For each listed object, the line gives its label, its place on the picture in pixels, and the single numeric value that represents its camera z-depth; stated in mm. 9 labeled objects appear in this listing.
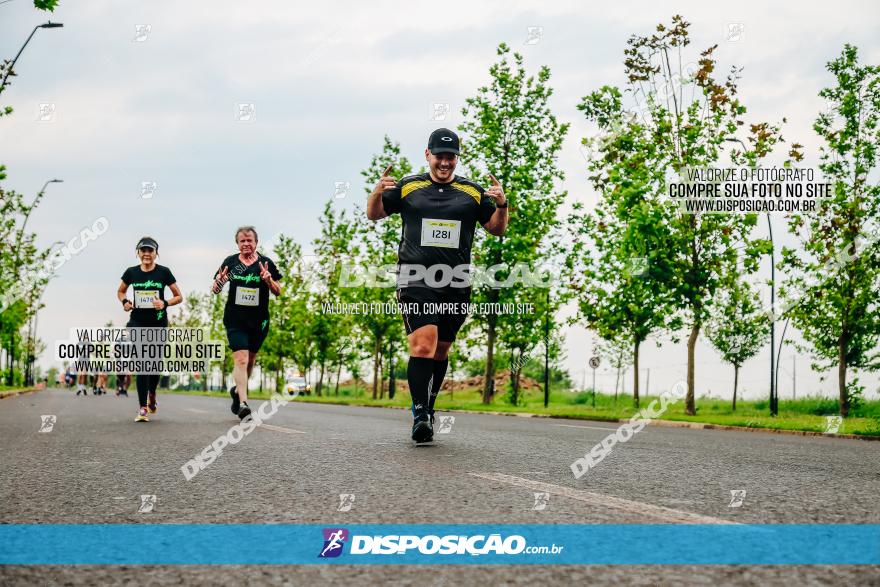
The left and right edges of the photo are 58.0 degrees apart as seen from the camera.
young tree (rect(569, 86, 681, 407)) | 20656
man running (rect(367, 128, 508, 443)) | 6816
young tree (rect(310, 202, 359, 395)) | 38219
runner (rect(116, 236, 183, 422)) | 10734
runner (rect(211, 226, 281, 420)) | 10281
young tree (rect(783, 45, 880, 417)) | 22562
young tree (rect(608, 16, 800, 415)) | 20750
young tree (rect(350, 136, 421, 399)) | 33469
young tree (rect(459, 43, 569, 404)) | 29031
